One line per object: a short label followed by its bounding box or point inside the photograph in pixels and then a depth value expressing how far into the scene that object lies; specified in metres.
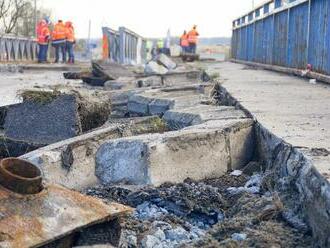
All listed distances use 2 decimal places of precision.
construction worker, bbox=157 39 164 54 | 31.13
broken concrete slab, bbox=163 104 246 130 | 4.84
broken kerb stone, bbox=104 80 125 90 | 9.63
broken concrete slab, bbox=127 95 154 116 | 6.84
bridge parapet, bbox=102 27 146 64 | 21.16
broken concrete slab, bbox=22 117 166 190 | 3.90
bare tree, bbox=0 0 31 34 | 35.43
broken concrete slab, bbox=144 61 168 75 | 13.59
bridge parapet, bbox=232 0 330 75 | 8.61
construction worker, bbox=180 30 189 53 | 29.83
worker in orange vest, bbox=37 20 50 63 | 21.95
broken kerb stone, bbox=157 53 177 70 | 15.31
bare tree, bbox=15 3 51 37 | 37.62
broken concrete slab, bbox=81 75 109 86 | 11.79
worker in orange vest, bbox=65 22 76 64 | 21.89
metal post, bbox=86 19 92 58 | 38.00
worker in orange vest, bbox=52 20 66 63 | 21.72
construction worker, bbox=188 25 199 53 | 29.38
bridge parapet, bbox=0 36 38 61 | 21.86
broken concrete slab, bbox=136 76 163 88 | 10.04
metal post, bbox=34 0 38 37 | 37.34
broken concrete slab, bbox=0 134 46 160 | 5.13
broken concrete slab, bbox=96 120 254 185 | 3.60
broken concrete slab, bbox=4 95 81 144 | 5.10
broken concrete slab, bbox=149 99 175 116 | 6.46
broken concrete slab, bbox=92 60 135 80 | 11.95
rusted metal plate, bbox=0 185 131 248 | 2.34
